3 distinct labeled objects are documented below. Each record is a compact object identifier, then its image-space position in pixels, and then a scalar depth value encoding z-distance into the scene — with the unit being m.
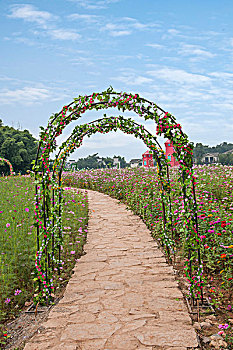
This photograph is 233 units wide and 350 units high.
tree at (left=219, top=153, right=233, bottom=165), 29.23
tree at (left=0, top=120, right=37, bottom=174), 25.52
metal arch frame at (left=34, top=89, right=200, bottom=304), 3.47
